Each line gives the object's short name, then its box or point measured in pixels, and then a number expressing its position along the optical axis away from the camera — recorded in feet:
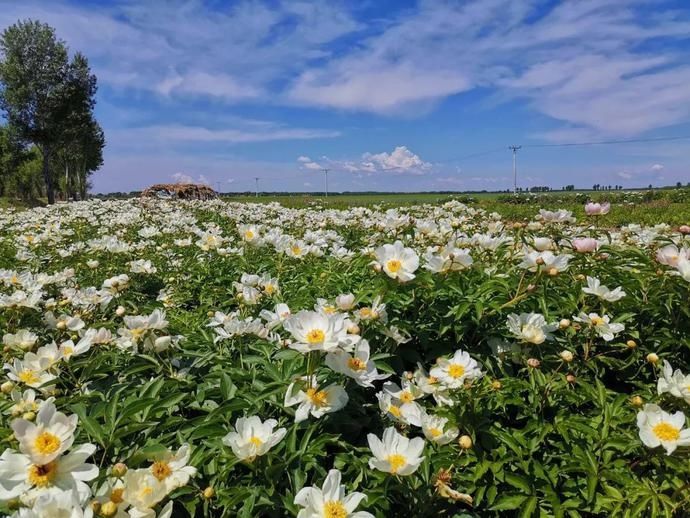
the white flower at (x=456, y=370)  5.77
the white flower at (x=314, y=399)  5.10
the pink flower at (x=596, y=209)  9.57
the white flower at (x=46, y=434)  3.95
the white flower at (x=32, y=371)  5.64
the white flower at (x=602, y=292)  6.91
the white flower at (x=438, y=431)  5.43
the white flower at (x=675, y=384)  5.25
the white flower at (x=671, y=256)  6.48
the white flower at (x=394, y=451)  4.49
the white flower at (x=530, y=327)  6.36
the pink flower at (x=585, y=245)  7.63
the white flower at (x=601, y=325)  6.51
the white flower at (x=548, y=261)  6.62
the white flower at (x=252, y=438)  4.49
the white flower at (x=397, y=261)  6.29
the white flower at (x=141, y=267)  11.57
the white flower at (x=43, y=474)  3.98
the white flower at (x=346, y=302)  6.31
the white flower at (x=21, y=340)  6.52
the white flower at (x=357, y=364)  5.24
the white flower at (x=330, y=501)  4.12
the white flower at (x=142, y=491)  4.07
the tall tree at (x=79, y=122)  91.15
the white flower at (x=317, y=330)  4.86
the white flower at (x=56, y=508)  3.55
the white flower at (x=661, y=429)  4.82
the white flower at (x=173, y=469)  4.32
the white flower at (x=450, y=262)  6.89
